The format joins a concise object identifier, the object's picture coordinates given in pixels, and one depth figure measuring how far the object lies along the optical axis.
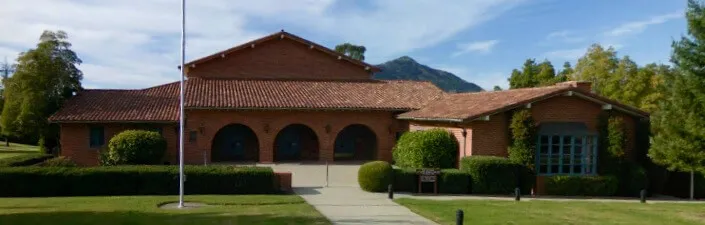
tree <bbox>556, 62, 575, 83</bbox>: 48.01
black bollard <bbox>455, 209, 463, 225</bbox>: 11.76
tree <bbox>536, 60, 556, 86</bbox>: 50.45
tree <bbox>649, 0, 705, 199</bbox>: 14.82
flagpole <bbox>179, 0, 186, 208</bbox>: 14.98
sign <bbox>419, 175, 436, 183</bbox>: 19.72
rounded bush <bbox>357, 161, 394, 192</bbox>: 19.69
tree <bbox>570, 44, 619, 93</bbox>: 41.94
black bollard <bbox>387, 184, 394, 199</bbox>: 18.19
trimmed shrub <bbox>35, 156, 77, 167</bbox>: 19.39
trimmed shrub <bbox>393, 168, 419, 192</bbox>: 20.14
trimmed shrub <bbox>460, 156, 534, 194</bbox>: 20.27
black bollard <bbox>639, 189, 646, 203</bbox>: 19.27
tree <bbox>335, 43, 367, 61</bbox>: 93.59
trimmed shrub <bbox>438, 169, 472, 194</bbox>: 20.16
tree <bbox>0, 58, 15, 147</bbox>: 47.72
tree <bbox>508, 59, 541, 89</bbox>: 53.19
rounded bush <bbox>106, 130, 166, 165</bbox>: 24.12
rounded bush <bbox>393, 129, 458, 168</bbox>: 22.61
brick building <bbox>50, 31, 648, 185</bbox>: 21.77
